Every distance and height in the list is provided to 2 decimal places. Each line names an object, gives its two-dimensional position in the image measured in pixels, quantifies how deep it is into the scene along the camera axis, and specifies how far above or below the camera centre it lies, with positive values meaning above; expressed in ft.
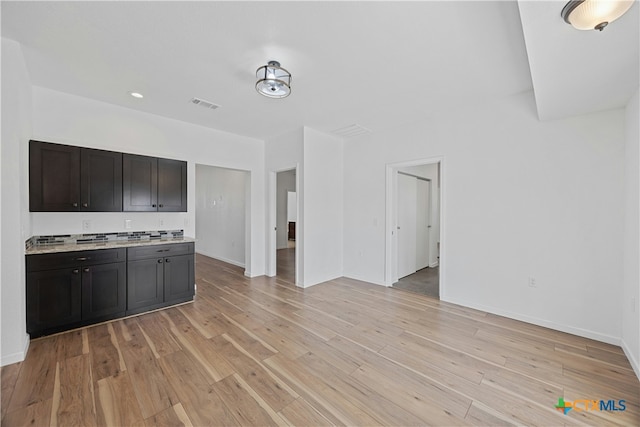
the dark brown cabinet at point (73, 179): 9.23 +1.16
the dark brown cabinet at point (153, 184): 11.27 +1.16
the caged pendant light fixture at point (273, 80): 8.11 +4.11
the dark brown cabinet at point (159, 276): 10.57 -2.92
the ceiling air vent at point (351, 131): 14.42 +4.65
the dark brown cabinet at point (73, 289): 8.48 -2.88
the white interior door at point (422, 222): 18.19 -0.87
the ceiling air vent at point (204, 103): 11.00 +4.68
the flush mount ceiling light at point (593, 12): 4.27 +3.44
